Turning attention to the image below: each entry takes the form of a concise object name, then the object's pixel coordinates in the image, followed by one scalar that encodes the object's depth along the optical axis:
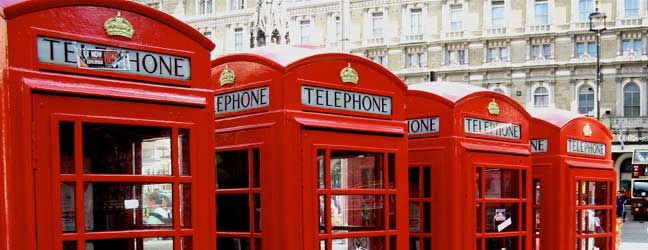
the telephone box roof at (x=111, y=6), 3.26
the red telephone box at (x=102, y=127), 3.26
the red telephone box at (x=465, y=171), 6.05
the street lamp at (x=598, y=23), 37.26
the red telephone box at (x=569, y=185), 7.64
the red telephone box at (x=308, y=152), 4.56
